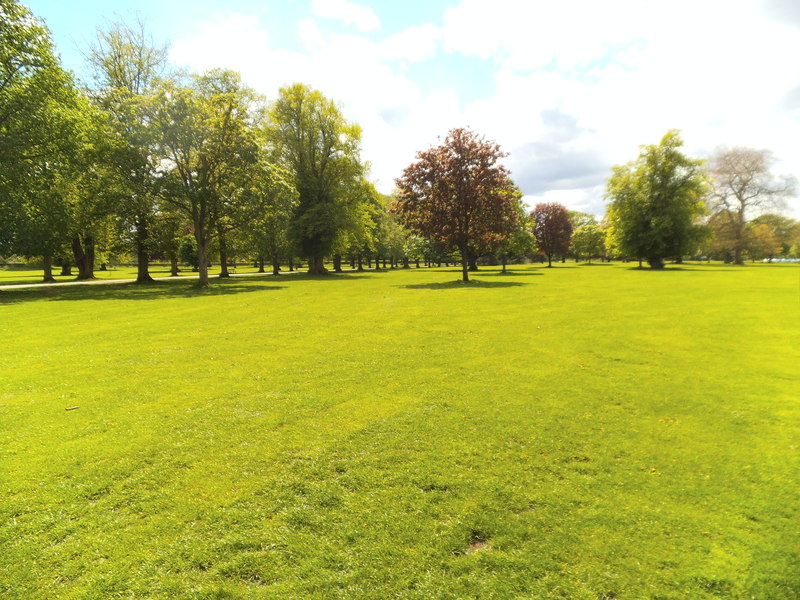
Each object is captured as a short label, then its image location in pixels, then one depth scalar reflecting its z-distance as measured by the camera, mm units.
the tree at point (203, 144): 29594
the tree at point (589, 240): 109312
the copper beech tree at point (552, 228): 81312
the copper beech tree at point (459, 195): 36438
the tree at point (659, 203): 57125
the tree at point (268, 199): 33656
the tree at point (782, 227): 80688
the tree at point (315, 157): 46594
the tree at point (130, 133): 29266
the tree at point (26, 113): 23938
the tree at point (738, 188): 68562
